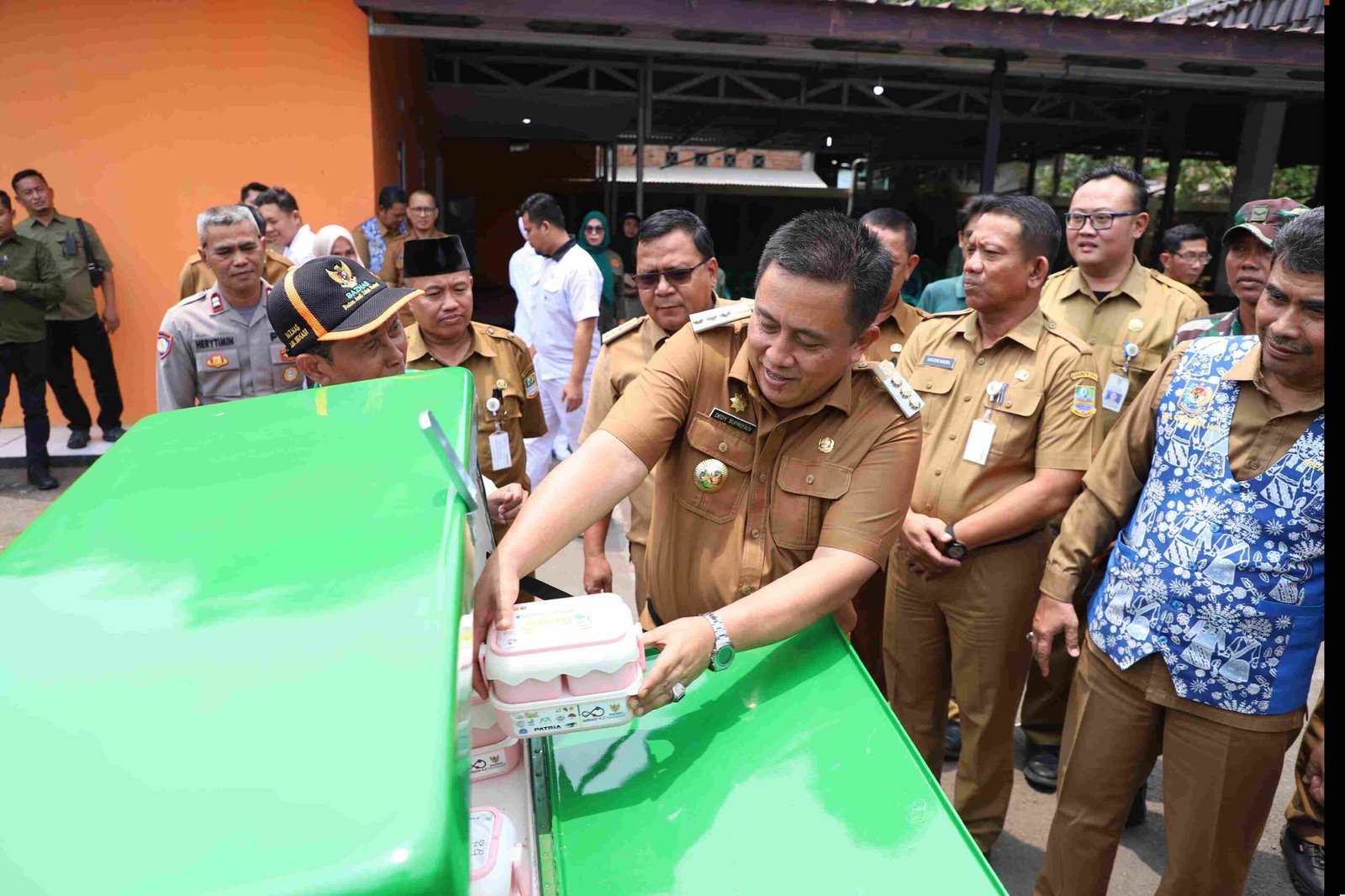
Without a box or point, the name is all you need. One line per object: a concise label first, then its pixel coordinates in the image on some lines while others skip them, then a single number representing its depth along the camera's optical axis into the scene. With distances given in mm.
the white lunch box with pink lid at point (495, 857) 859
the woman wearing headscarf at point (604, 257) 7270
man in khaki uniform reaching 1384
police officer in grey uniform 2959
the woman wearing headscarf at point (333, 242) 5035
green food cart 502
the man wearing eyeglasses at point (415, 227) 5879
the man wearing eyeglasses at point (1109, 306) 3154
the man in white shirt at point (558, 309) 4953
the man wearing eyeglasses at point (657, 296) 2975
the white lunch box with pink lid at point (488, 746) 1087
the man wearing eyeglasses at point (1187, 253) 4645
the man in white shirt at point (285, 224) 5367
